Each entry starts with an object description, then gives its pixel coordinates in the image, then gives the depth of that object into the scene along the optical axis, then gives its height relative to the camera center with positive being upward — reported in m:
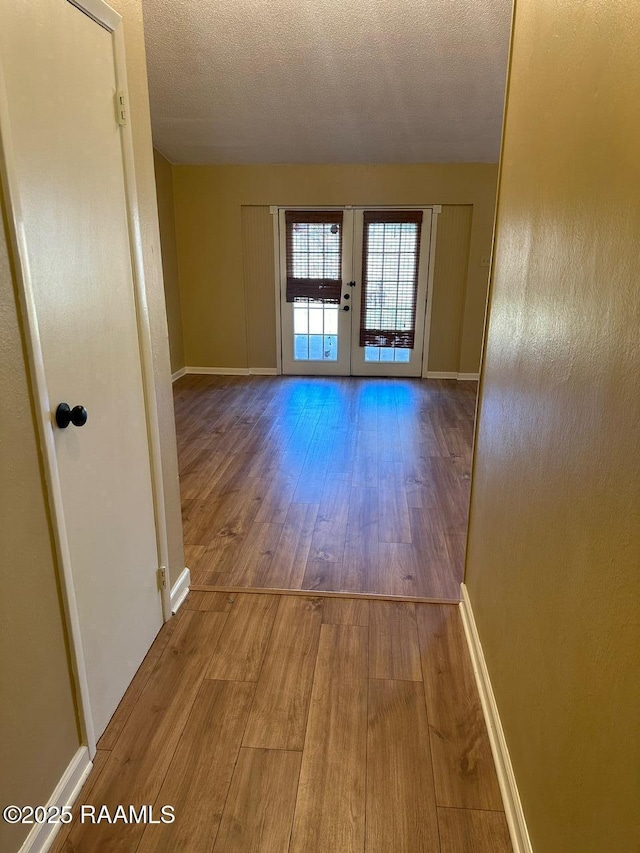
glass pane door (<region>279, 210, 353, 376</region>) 6.23 -0.16
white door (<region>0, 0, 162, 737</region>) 1.20 -0.06
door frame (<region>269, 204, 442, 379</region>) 6.08 +0.35
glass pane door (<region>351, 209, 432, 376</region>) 6.14 -0.13
